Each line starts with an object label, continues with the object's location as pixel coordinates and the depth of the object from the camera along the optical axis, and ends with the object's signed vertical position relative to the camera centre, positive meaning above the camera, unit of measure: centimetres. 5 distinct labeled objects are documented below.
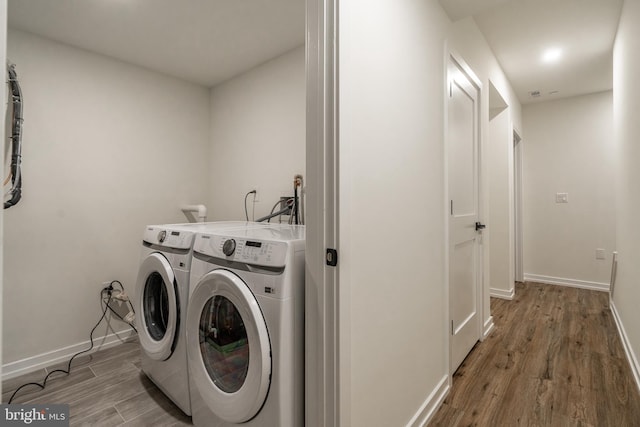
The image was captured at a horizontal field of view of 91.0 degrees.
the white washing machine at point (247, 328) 114 -46
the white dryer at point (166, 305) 161 -51
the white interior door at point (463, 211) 197 +0
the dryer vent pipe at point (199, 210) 286 +3
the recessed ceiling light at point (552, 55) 281 +144
